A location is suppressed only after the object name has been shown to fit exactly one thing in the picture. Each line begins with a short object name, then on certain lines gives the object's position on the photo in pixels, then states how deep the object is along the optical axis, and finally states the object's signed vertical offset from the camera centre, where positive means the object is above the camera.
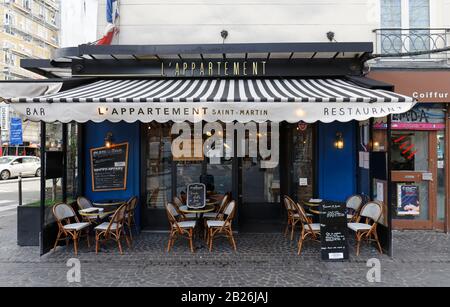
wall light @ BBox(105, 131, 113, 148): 8.08 +0.43
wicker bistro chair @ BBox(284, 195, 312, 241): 7.33 -1.22
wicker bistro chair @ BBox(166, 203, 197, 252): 6.52 -1.34
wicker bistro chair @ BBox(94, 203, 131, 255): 6.41 -1.35
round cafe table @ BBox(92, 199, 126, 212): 7.56 -1.06
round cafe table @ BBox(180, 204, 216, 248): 7.03 -1.12
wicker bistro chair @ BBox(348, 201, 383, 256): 6.32 -1.29
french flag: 8.04 +3.29
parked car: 21.56 -0.57
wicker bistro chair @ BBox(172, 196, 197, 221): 7.28 -1.24
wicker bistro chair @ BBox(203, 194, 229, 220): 7.36 -1.20
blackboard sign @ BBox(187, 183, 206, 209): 7.34 -0.84
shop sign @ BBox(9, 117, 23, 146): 18.89 +1.39
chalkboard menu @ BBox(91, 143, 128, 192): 8.12 -0.23
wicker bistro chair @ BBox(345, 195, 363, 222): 7.35 -1.04
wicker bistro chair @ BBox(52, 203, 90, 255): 6.44 -1.33
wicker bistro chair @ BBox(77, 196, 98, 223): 7.43 -1.06
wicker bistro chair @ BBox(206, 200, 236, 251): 6.58 -1.35
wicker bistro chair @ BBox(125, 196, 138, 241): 7.26 -1.21
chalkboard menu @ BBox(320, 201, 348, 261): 5.96 -1.32
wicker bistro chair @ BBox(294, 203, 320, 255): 6.37 -1.34
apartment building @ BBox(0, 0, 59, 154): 35.94 +14.83
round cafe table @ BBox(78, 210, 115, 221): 6.81 -1.17
